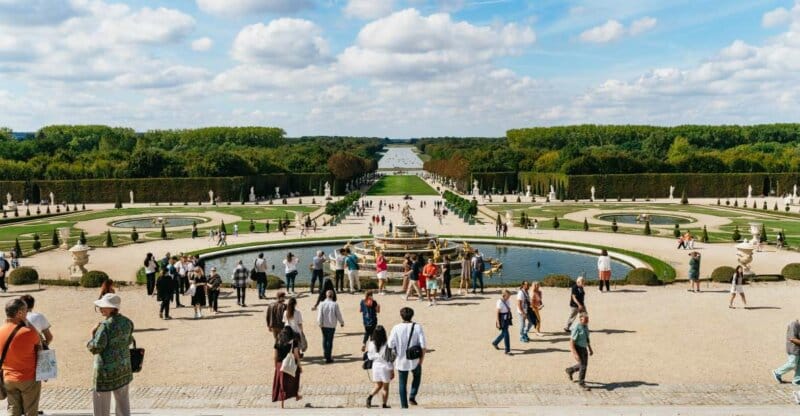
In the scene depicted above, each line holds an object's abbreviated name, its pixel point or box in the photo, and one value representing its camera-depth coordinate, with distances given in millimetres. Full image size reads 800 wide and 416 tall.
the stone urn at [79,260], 28203
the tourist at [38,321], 9875
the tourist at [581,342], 11734
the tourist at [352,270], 21875
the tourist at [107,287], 13665
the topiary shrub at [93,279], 23562
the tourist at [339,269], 22345
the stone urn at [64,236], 37219
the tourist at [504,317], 14164
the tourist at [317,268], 22078
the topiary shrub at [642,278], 23578
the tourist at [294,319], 11773
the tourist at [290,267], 21797
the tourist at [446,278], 20781
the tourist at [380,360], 10430
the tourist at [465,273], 22109
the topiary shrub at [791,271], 24234
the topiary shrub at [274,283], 23627
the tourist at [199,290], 18031
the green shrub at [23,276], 24125
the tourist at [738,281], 18859
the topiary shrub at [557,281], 23364
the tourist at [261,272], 21047
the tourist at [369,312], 13359
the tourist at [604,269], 22016
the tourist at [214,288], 18875
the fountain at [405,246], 33319
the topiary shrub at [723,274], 23645
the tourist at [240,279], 19844
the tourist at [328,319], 13445
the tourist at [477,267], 22206
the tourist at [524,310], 15242
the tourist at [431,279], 19922
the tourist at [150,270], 21953
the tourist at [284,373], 10398
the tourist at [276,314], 12781
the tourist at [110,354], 8016
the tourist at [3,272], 22203
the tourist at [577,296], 15172
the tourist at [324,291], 14508
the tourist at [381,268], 21859
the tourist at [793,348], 11672
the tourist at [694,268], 21747
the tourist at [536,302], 15680
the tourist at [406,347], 10328
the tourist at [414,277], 20886
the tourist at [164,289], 18052
